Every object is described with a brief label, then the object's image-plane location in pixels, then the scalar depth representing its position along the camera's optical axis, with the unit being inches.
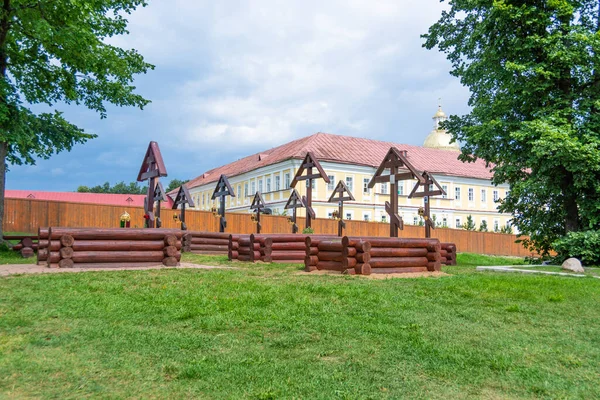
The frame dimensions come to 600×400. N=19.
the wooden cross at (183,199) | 893.5
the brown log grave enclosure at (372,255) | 450.0
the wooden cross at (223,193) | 905.5
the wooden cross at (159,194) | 842.8
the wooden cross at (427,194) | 802.8
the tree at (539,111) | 614.9
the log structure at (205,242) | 800.9
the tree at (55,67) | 649.6
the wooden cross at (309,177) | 759.7
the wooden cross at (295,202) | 864.4
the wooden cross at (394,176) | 565.0
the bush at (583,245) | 615.8
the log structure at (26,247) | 579.6
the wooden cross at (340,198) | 889.5
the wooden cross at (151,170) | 579.8
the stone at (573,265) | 538.6
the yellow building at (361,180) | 1653.5
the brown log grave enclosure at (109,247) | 446.0
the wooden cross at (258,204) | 982.7
